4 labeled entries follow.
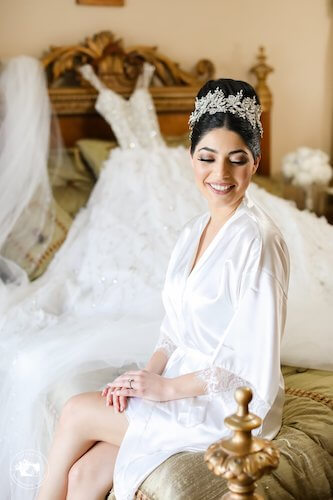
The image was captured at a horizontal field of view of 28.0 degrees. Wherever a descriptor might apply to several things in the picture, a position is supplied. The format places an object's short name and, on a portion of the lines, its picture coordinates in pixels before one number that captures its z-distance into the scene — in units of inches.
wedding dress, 75.2
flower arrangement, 156.5
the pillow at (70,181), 120.2
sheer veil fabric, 108.8
